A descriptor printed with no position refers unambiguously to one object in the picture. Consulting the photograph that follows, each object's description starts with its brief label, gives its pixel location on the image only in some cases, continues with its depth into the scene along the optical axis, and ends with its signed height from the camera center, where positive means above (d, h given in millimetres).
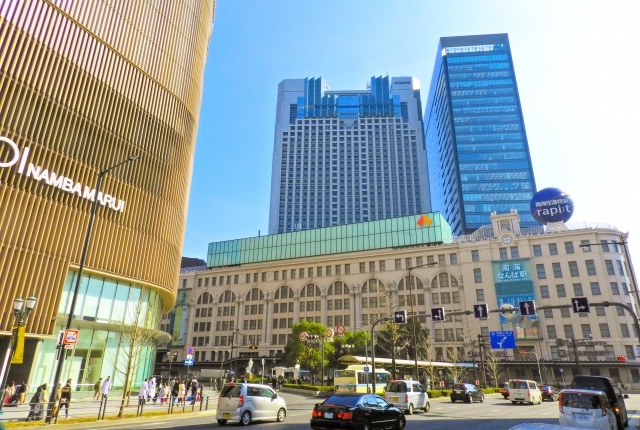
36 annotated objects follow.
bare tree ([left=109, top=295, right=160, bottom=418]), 31859 +1513
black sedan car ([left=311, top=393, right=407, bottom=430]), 14008 -1821
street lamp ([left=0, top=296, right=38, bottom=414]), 16016 +1456
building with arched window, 70688 +14104
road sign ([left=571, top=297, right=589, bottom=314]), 24969 +3468
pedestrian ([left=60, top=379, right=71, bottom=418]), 21109 -1842
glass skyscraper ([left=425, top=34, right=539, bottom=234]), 127250 +73143
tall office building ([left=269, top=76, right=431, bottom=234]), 166375 +82252
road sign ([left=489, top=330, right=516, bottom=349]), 51219 +2815
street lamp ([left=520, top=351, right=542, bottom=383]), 67900 +1630
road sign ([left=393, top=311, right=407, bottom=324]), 29859 +3045
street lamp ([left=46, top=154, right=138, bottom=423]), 17641 -548
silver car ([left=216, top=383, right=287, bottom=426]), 17906 -2019
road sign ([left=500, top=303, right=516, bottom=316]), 74512 +10036
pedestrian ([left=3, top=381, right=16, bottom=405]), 22941 -2147
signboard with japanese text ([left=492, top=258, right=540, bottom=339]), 73188 +12952
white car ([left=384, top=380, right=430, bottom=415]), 24453 -2026
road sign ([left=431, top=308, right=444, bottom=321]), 29562 +3298
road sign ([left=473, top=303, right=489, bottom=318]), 28005 +3341
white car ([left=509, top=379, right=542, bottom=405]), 32812 -2245
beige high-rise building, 27859 +13973
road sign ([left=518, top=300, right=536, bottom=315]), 27047 +3497
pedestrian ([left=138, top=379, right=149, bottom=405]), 24359 -1909
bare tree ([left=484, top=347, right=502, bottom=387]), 65006 -101
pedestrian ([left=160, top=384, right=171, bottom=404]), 29547 -2645
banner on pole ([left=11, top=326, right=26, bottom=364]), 15680 +282
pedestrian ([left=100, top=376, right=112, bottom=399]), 25820 -1825
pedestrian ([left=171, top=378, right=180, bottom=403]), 36219 -2807
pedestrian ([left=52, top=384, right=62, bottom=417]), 17662 -2152
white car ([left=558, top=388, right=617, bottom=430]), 14608 -1605
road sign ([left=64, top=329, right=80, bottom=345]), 18312 +790
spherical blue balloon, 75000 +27764
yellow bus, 35681 -1696
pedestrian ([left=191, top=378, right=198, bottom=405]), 30859 -2292
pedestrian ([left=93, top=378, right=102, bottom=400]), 30047 -2458
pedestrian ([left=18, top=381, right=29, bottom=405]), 23672 -2176
